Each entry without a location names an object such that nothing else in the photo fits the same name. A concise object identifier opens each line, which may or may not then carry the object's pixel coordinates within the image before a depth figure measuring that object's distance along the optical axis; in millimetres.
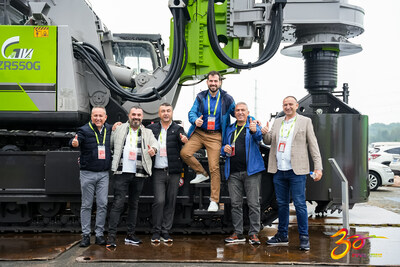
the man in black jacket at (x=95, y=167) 5992
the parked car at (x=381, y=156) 18938
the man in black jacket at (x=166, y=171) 6268
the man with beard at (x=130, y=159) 6070
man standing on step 6281
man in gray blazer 5914
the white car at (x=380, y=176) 15141
